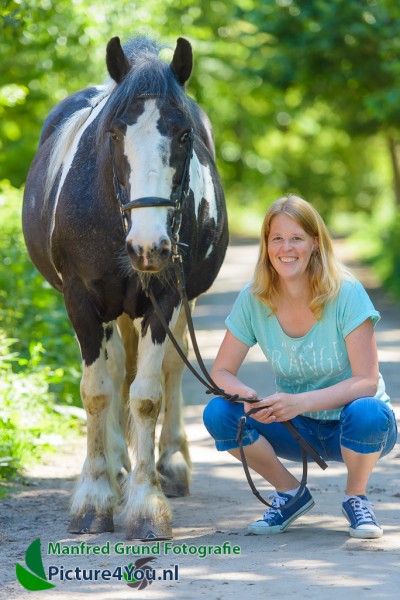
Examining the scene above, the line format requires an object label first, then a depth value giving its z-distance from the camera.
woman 9.45
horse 9.52
